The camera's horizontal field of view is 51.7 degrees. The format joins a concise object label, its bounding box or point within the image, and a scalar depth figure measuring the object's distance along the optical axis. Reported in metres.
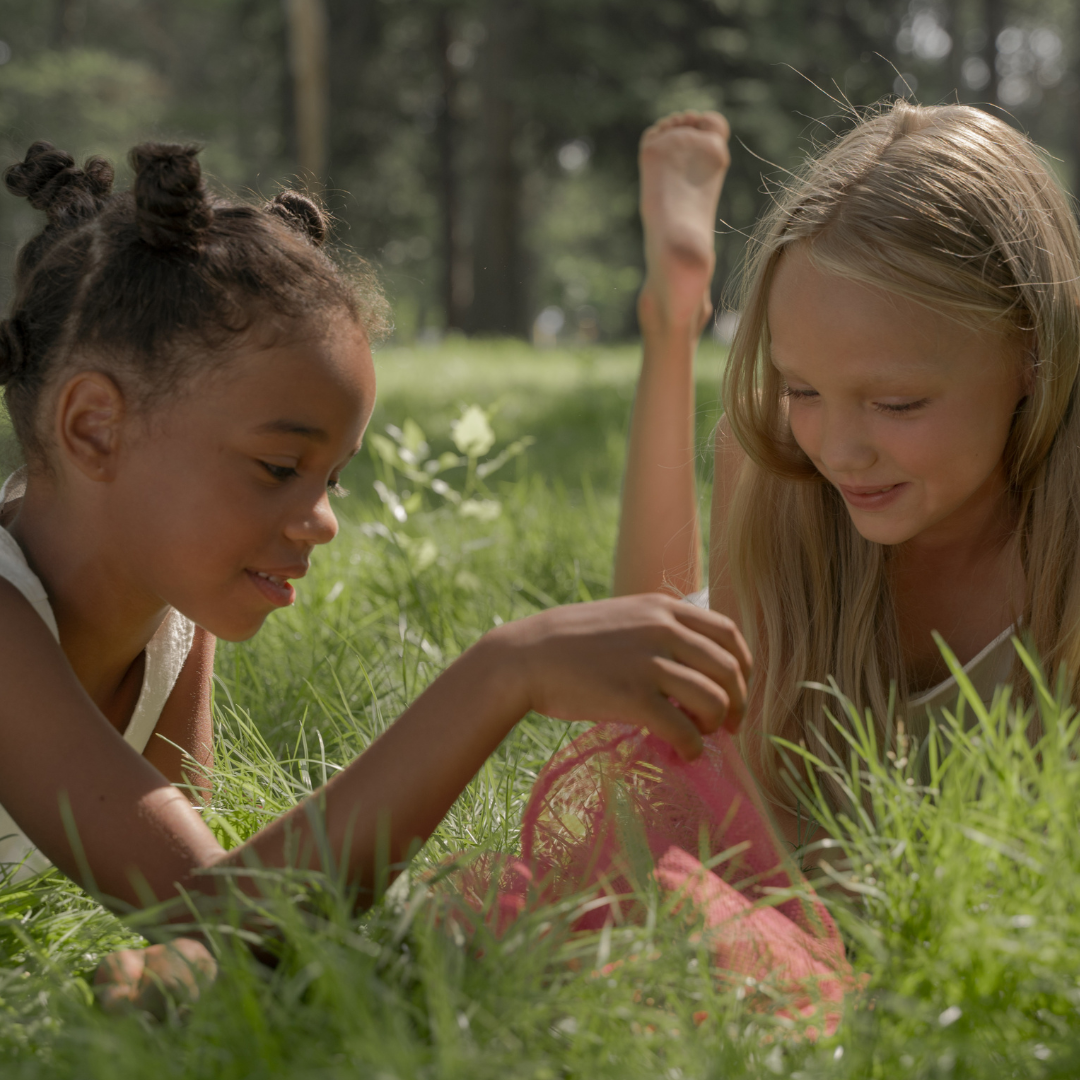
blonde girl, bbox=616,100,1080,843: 1.73
